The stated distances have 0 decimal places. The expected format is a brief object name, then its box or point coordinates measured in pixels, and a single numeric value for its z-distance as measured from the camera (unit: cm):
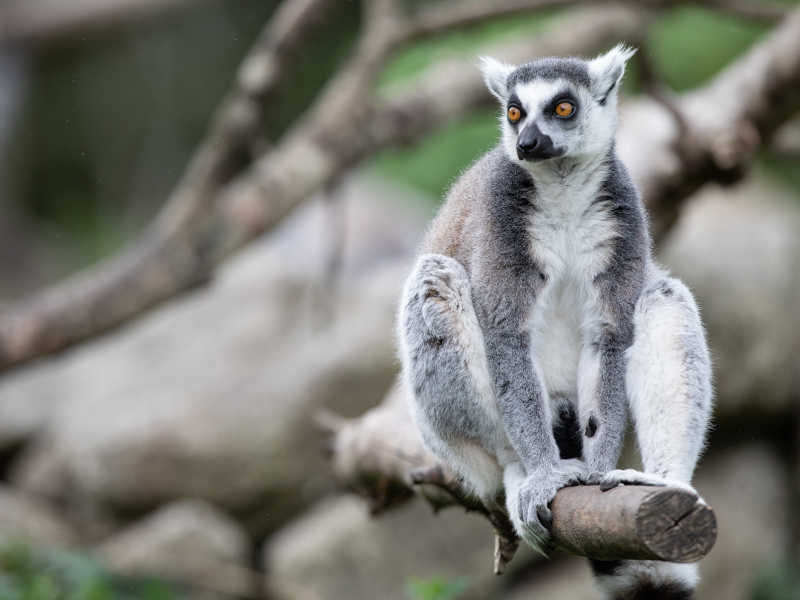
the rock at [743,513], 1196
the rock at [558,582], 1183
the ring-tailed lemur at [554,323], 520
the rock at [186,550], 1188
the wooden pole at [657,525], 393
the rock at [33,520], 1247
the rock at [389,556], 1218
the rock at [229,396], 1294
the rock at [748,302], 1268
